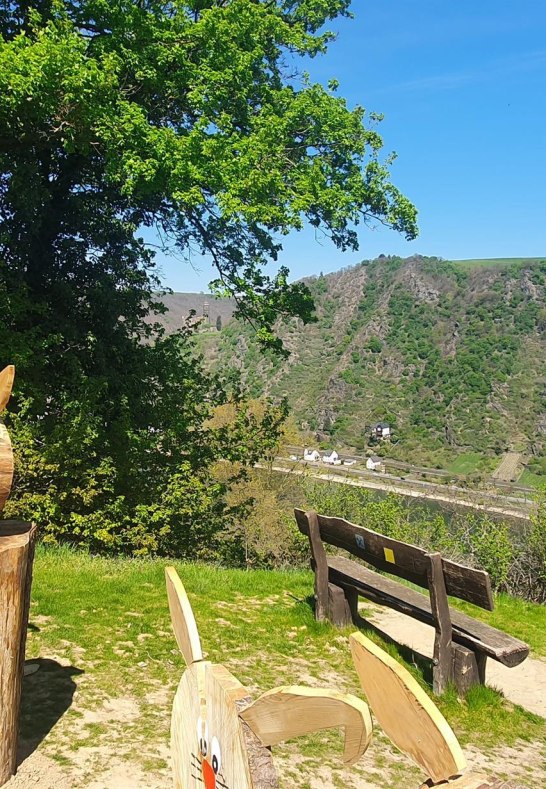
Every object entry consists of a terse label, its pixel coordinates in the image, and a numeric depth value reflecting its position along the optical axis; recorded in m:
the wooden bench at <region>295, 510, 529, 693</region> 4.85
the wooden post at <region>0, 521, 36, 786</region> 3.35
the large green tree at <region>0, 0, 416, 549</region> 8.63
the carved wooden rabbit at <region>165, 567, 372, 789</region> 0.96
